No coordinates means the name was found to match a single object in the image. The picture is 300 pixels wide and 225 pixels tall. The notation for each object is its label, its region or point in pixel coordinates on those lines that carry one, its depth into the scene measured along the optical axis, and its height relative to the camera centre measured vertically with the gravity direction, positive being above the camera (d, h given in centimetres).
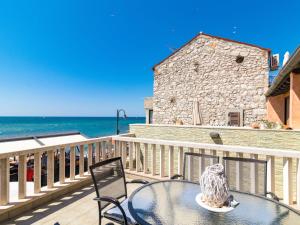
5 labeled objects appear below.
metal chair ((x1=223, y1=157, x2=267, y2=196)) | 216 -71
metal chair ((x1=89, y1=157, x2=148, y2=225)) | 177 -80
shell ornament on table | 152 -59
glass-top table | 139 -80
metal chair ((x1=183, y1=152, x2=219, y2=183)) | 248 -68
